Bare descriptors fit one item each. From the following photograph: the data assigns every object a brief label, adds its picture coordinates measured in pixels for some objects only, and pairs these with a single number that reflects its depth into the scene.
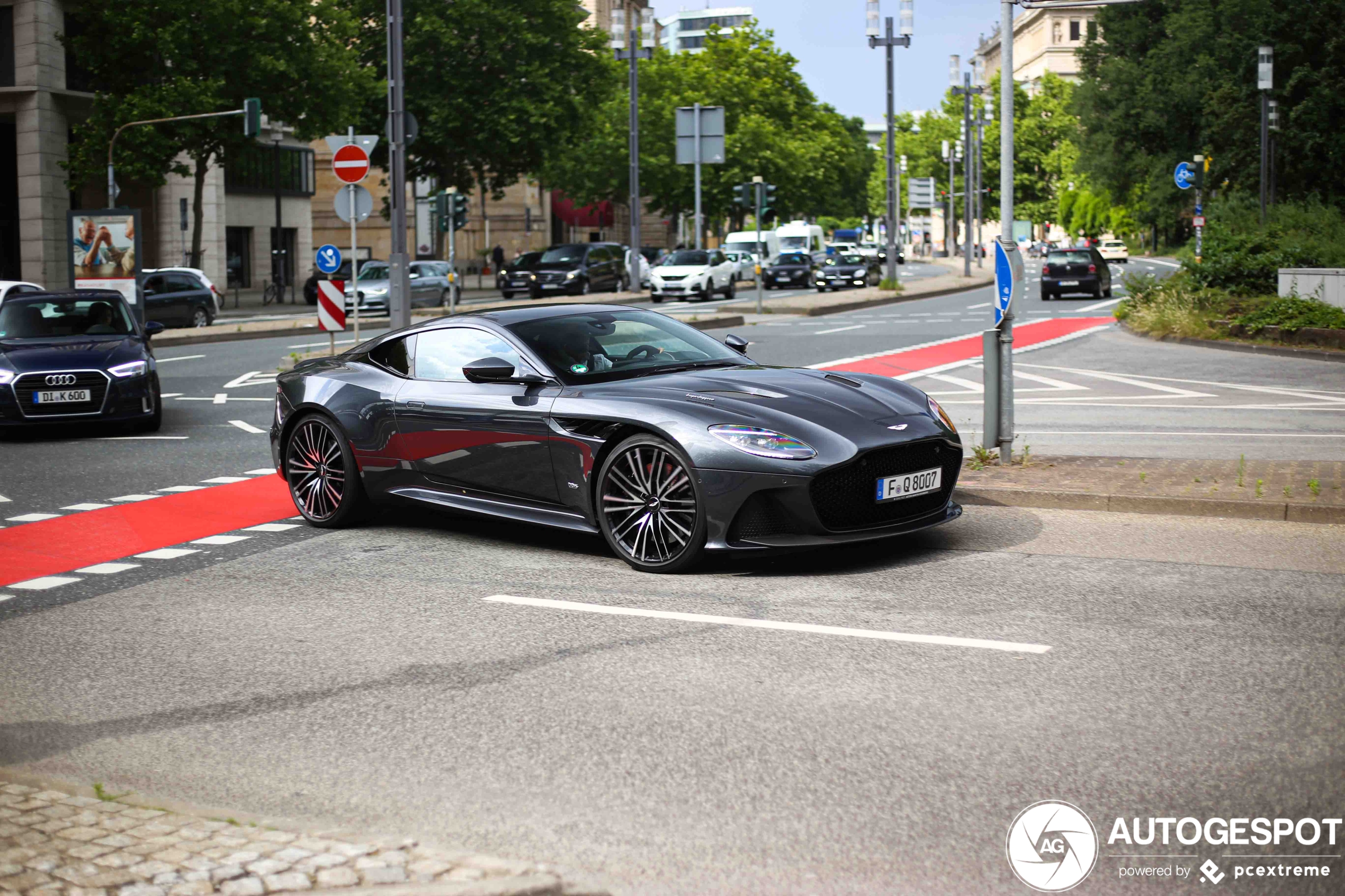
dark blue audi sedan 14.63
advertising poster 29.95
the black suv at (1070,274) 44.50
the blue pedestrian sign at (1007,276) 10.53
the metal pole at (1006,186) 10.91
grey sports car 7.43
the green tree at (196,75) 42.72
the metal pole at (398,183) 21.39
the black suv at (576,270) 51.03
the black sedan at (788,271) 60.56
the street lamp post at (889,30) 44.72
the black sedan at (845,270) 63.31
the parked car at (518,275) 51.56
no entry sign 22.41
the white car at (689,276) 49.09
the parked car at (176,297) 36.16
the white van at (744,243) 63.50
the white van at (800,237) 75.65
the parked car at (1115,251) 97.50
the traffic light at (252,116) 39.53
